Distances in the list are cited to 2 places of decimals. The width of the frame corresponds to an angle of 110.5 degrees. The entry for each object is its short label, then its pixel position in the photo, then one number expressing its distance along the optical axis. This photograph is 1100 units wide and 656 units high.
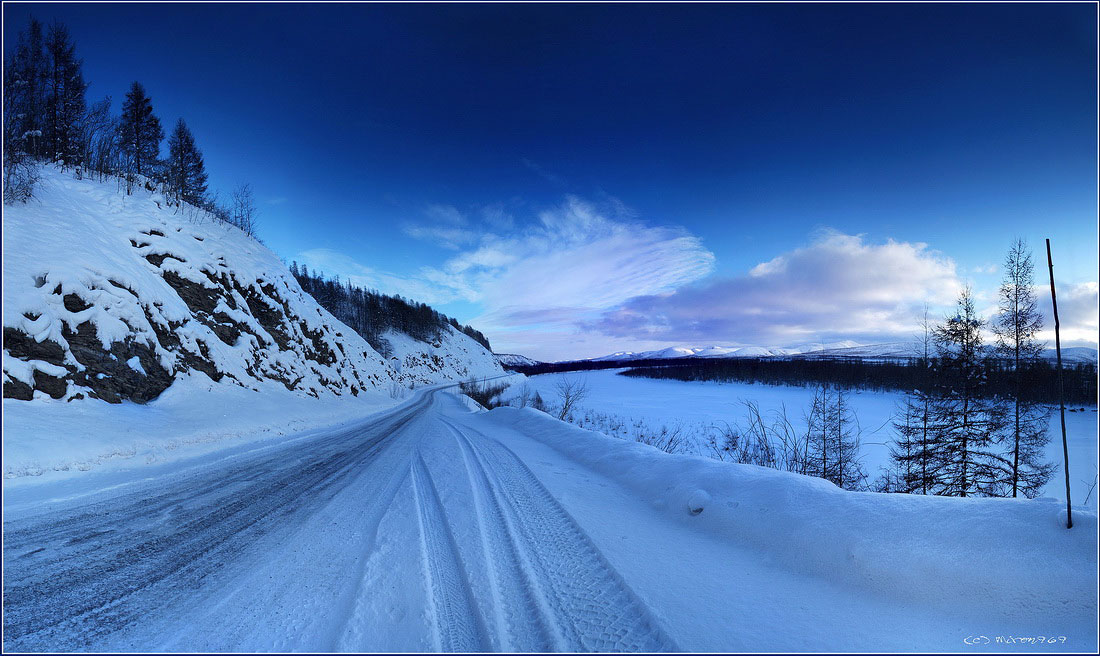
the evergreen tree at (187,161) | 30.62
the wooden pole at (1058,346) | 2.82
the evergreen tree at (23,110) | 11.96
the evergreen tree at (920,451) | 15.02
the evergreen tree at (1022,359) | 13.63
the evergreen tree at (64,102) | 21.50
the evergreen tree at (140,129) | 28.11
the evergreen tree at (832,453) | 14.56
